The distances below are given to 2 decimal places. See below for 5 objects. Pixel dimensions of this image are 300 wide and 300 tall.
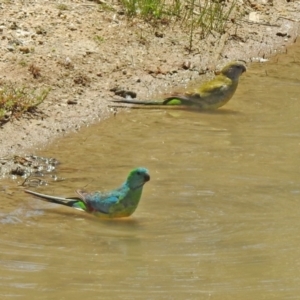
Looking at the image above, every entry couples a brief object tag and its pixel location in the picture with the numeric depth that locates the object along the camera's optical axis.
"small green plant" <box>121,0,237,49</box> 21.16
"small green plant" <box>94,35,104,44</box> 19.89
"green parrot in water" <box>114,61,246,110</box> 18.14
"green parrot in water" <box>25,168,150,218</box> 12.58
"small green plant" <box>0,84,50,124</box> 15.88
